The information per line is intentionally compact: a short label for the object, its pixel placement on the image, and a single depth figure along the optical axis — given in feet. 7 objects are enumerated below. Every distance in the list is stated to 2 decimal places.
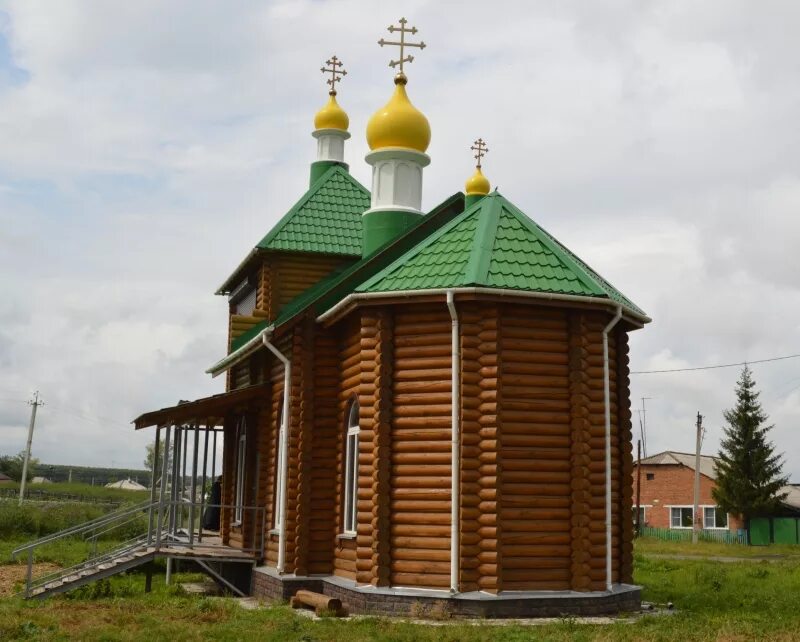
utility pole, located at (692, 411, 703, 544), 126.39
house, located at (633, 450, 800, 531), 143.33
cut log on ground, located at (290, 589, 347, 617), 39.29
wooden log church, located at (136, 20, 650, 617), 39.01
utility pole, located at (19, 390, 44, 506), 151.61
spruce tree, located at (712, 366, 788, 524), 132.98
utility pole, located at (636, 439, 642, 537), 136.90
